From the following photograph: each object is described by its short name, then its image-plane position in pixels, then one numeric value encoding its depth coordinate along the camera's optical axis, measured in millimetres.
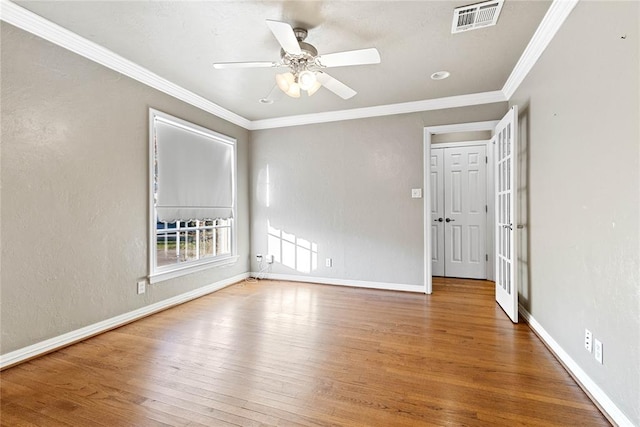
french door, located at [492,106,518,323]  2848
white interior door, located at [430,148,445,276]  4992
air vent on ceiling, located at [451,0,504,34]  2023
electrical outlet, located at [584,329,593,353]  1737
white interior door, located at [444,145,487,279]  4758
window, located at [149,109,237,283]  3260
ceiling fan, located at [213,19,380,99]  2051
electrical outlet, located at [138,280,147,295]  3037
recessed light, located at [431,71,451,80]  3033
